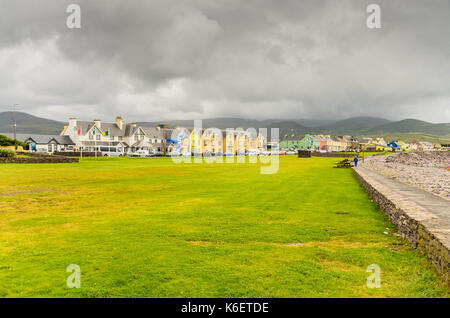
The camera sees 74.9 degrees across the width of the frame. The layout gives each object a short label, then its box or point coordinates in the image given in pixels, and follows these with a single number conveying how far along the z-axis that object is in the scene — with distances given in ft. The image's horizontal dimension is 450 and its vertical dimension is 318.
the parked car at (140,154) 296.92
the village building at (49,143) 323.37
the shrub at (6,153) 152.56
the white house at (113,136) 342.85
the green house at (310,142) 627.87
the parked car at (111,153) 294.64
